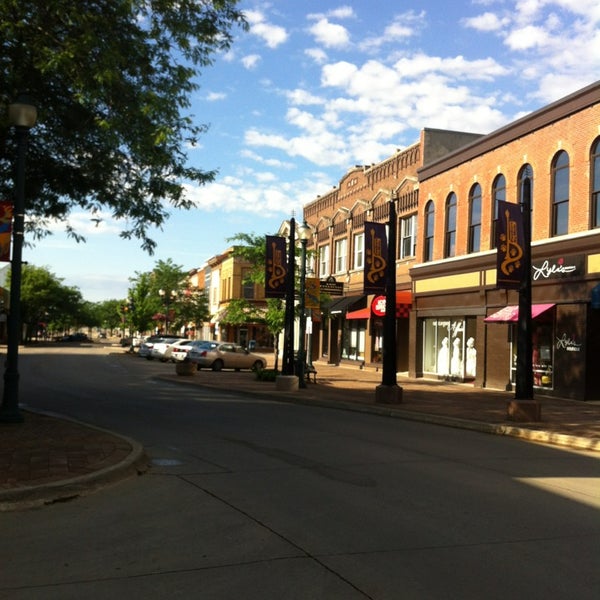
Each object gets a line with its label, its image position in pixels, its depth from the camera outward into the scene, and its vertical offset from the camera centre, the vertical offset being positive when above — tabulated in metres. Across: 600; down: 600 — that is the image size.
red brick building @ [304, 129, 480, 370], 31.30 +6.12
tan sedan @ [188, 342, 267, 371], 33.81 -0.61
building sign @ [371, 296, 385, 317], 31.17 +1.98
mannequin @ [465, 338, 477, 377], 25.72 -0.27
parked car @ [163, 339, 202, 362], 37.69 -0.31
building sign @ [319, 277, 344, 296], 26.62 +2.36
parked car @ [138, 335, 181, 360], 43.40 -0.07
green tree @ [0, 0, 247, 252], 10.13 +3.98
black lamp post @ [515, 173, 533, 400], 14.61 +0.51
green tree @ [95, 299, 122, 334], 135.88 +6.38
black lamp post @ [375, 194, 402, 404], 17.94 +0.31
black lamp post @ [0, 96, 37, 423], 10.43 +0.86
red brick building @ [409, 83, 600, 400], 19.86 +3.29
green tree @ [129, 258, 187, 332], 63.25 +4.50
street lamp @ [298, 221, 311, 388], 22.55 +1.30
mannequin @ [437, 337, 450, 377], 27.61 -0.32
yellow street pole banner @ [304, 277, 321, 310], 24.62 +1.94
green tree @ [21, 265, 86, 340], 76.00 +4.97
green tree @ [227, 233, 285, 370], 29.56 +3.42
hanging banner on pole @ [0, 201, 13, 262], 12.02 +1.94
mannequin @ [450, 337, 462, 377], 26.70 -0.36
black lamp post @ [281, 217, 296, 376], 21.73 +0.81
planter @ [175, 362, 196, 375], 26.86 -0.93
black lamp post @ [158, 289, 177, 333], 60.11 +4.20
